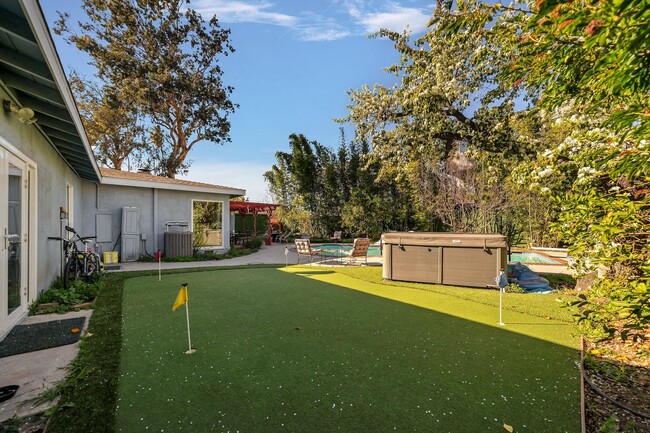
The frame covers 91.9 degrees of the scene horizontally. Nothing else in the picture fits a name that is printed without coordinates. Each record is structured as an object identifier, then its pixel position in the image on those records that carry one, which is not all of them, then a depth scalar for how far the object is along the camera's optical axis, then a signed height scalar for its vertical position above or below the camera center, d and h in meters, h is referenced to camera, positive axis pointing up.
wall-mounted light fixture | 3.67 +1.32
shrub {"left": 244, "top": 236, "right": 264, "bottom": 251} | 15.98 -1.17
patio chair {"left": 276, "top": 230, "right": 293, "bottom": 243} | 20.73 -1.10
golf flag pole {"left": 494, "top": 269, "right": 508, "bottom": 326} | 4.19 -0.83
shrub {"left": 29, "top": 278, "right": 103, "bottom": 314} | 4.66 -1.26
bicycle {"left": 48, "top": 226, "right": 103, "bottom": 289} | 6.25 -0.88
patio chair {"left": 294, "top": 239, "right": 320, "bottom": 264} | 10.41 -0.94
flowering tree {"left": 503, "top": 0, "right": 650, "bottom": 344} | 1.04 +0.50
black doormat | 3.29 -1.32
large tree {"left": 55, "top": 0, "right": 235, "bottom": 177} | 18.27 +9.71
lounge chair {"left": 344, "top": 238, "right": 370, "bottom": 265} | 10.37 -0.93
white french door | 3.61 -0.20
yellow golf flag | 3.15 -0.77
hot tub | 6.33 -0.81
